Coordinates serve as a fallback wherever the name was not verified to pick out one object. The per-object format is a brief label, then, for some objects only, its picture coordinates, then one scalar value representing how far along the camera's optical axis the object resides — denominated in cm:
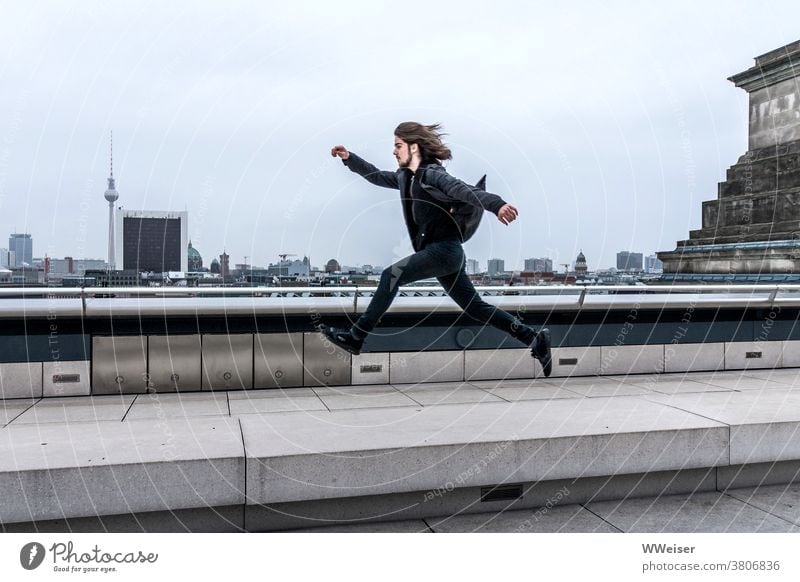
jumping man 530
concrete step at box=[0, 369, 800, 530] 418
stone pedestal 1523
